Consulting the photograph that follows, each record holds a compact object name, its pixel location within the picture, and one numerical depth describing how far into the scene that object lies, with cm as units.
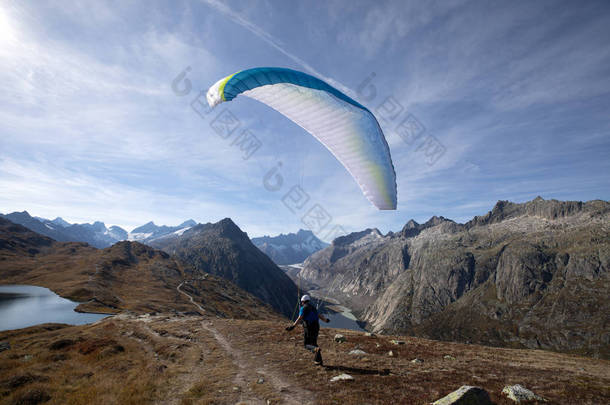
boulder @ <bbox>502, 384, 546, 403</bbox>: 938
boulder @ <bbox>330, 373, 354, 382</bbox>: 1078
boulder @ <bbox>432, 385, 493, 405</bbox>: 817
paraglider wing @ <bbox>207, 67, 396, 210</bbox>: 1780
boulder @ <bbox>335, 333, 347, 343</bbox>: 2084
